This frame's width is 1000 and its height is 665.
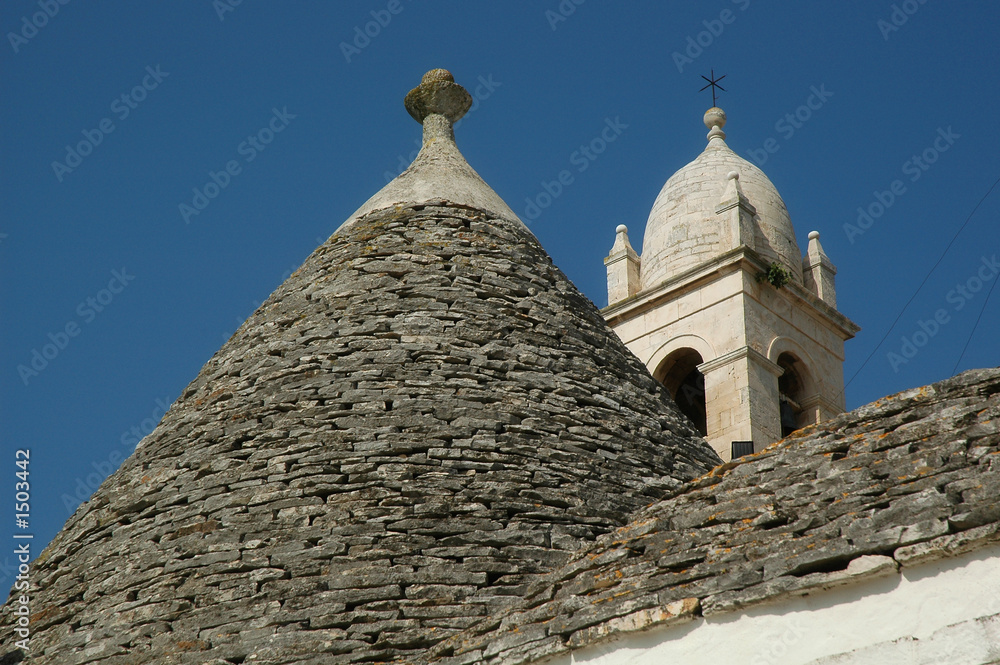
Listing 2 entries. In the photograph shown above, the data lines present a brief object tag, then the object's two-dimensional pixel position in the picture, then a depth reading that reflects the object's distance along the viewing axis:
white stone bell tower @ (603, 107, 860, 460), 36.09
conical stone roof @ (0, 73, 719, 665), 13.58
